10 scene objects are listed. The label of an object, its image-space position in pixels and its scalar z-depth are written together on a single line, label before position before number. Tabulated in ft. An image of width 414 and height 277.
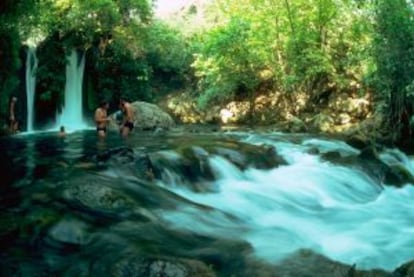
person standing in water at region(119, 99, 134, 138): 54.49
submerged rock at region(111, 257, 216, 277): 17.65
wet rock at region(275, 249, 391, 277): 18.40
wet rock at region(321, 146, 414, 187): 39.93
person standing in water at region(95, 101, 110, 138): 55.11
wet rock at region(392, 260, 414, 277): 17.44
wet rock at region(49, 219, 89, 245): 21.93
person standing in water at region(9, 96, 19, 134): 58.82
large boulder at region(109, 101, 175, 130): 75.97
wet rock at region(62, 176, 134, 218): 25.05
